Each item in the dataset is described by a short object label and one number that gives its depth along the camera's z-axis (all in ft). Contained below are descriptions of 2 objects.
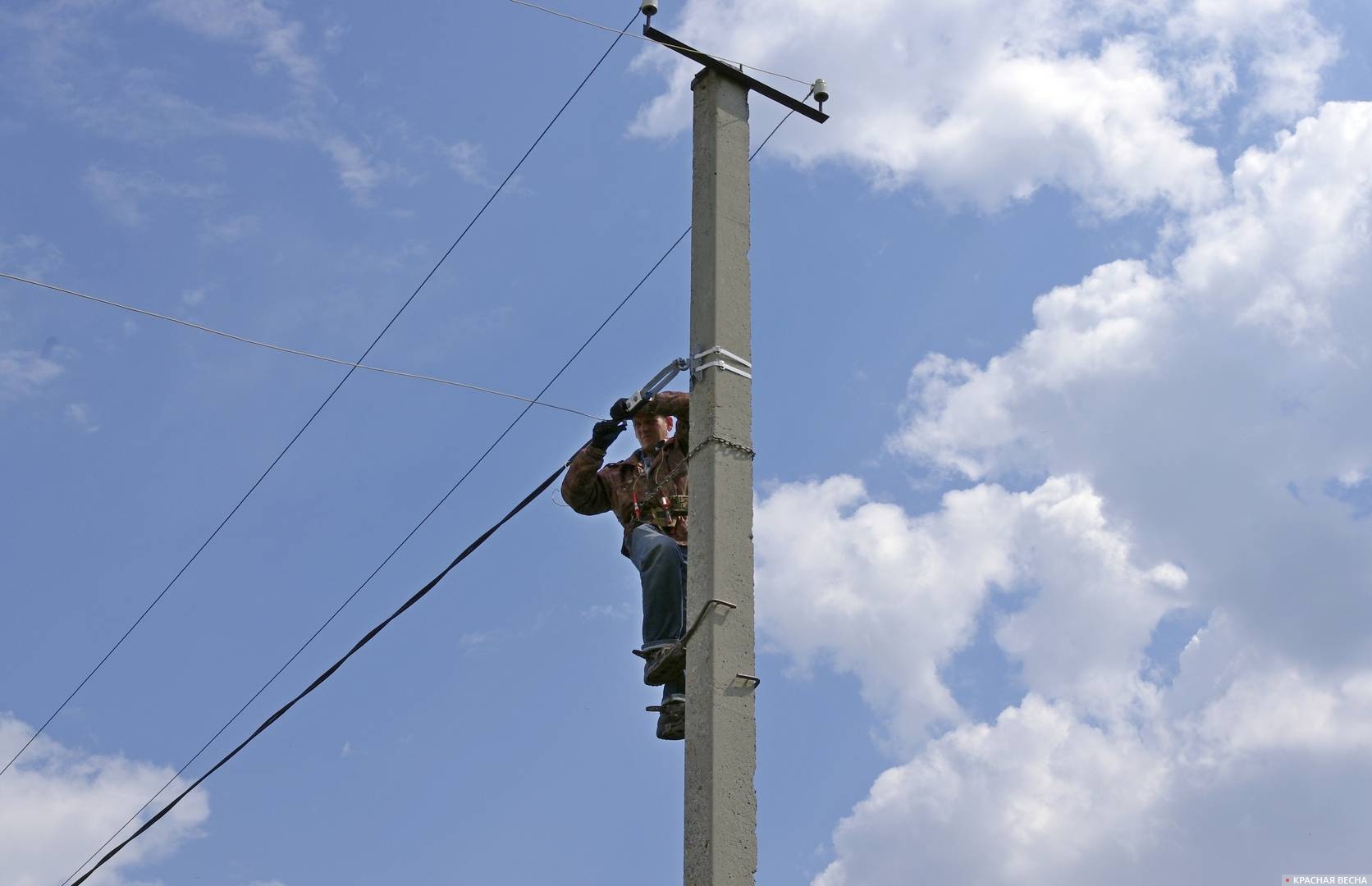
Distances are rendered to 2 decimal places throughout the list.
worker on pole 24.41
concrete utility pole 20.35
